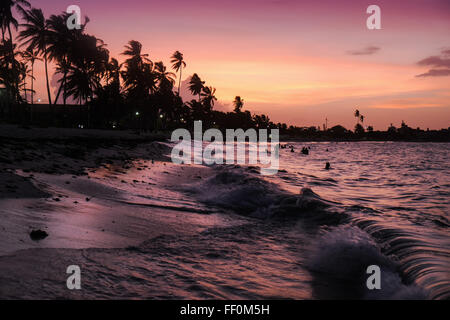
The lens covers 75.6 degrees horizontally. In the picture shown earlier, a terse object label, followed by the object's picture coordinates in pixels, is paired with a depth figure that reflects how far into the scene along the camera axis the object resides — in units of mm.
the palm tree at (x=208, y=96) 88694
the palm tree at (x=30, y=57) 55219
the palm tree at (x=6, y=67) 41516
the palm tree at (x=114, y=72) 60506
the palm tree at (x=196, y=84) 87188
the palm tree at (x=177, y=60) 76062
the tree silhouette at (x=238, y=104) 110188
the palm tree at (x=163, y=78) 66812
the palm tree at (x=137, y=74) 56031
